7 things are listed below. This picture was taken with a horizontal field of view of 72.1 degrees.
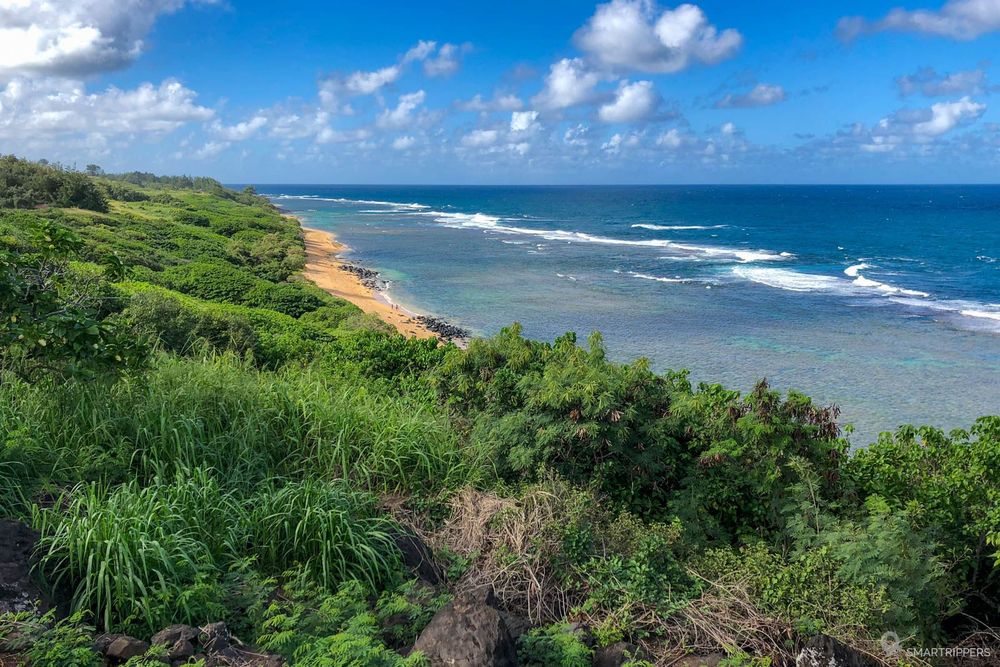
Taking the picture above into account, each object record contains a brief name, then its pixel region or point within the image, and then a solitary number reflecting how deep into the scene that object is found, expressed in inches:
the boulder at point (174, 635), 148.4
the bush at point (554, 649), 165.0
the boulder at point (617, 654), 169.8
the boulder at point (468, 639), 152.3
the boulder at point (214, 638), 150.5
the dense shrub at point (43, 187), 1624.6
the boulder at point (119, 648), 144.7
